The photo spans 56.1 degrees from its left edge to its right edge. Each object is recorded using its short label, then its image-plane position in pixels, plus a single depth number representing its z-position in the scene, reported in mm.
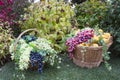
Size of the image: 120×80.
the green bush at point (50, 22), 2088
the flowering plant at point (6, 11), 2000
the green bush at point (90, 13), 2220
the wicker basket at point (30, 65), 1684
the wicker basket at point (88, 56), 1761
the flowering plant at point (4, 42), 1896
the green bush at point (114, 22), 1961
